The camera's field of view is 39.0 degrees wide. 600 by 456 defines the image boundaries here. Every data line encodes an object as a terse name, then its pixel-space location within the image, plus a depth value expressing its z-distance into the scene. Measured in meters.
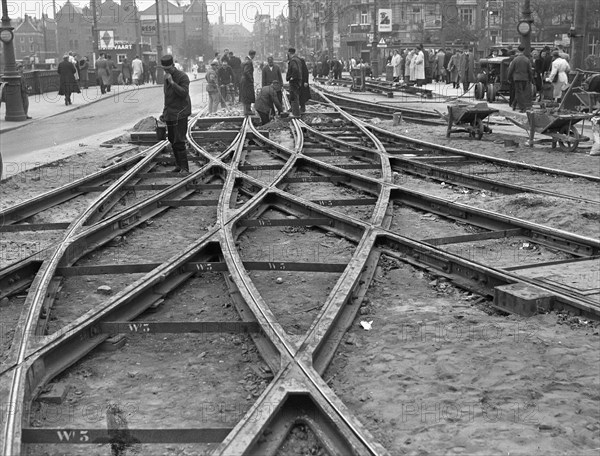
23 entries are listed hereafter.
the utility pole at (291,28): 67.53
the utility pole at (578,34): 23.57
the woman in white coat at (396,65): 44.49
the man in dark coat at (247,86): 24.62
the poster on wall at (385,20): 55.65
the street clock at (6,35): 23.78
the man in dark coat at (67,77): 32.62
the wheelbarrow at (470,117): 17.86
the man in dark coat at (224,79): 32.19
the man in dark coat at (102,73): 41.04
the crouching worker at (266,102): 21.56
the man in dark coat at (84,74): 47.09
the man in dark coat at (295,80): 22.83
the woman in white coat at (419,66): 39.53
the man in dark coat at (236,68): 35.16
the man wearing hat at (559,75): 23.81
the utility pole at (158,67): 53.86
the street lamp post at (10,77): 23.88
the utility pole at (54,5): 65.26
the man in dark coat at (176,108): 13.24
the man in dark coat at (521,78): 23.25
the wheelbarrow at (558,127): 15.38
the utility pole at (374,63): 53.91
